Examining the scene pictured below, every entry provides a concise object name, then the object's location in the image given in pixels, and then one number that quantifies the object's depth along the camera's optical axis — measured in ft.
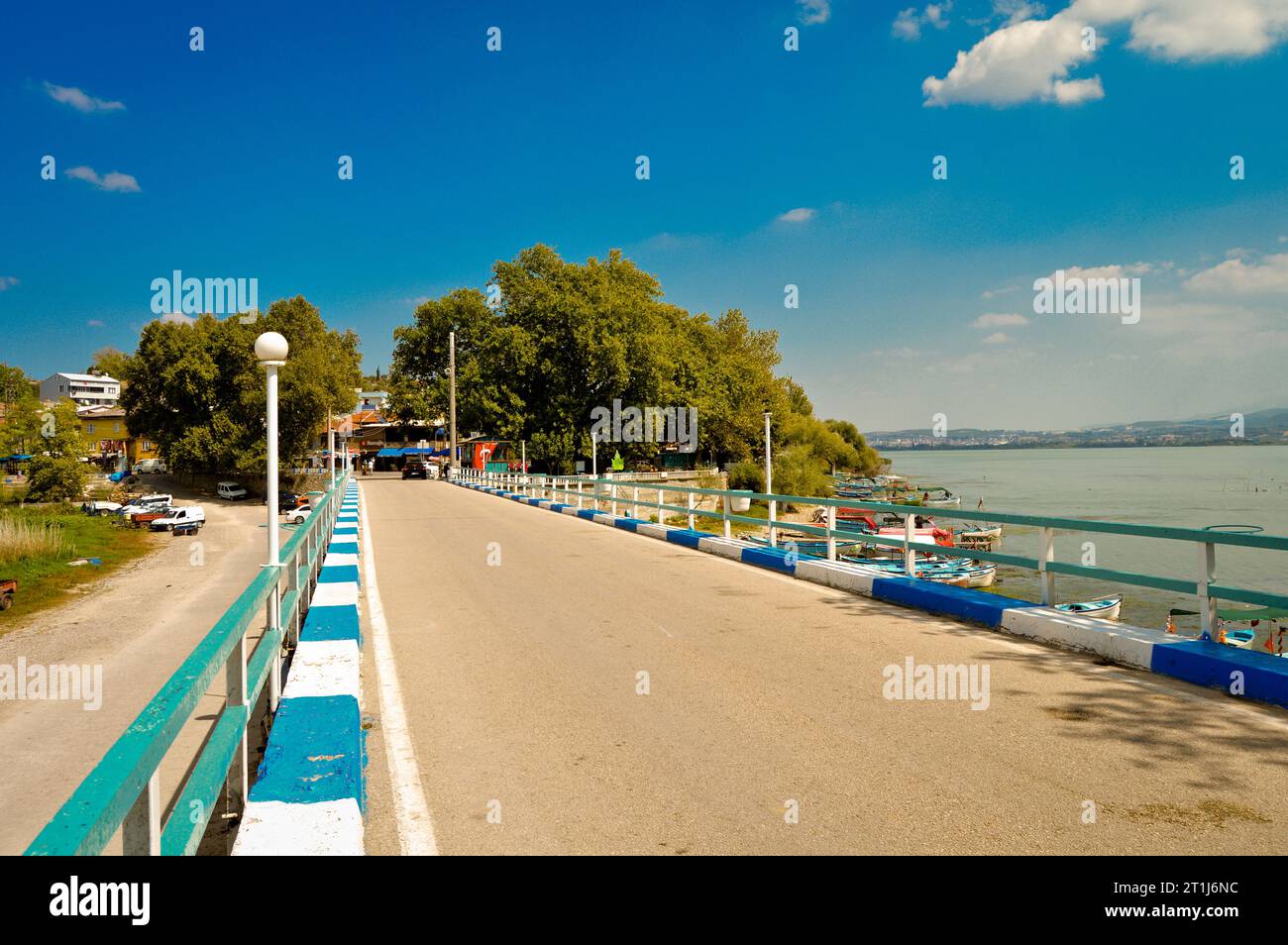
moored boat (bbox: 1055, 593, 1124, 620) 78.77
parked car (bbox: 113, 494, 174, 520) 154.20
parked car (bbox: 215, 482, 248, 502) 203.41
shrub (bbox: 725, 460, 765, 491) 211.20
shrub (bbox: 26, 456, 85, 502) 181.88
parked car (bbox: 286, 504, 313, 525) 139.74
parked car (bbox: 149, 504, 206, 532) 144.66
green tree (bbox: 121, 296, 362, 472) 188.44
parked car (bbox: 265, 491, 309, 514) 174.11
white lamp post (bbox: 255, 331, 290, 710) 23.99
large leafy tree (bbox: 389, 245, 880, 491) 200.95
